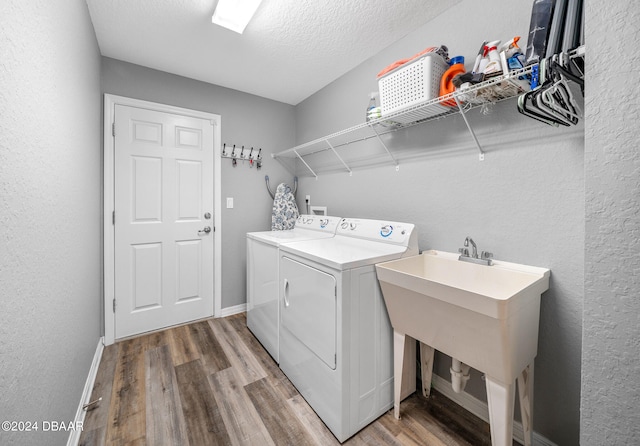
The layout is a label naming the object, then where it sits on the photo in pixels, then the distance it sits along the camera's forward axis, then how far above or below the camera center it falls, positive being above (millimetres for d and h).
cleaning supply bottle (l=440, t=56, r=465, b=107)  1448 +784
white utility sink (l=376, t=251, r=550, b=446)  1055 -444
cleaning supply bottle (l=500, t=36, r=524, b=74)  1182 +729
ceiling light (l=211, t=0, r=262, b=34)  1627 +1290
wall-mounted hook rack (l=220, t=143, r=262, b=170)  2830 +667
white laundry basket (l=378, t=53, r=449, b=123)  1478 +792
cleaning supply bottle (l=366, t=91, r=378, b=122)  1871 +801
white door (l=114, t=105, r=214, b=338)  2367 -49
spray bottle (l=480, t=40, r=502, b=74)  1249 +777
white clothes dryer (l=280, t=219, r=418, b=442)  1375 -627
